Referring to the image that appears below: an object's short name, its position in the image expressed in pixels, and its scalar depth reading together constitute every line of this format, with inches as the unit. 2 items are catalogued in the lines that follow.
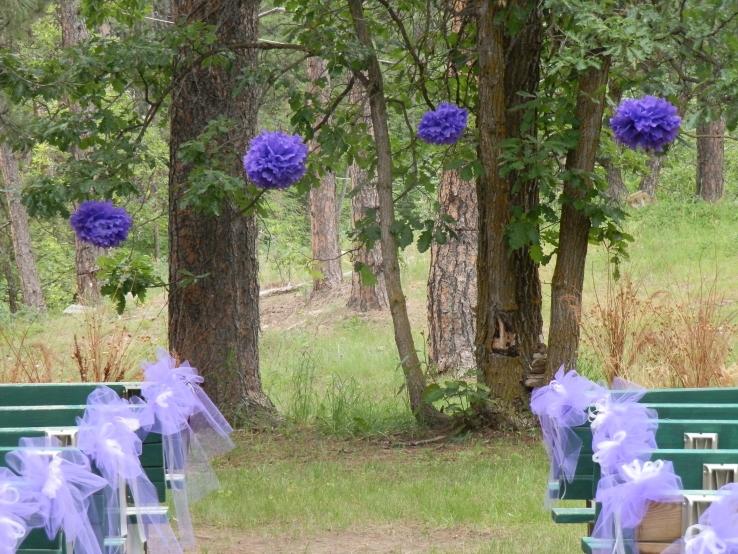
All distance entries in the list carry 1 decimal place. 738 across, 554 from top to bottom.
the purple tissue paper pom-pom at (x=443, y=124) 548.7
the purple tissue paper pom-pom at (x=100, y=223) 513.0
